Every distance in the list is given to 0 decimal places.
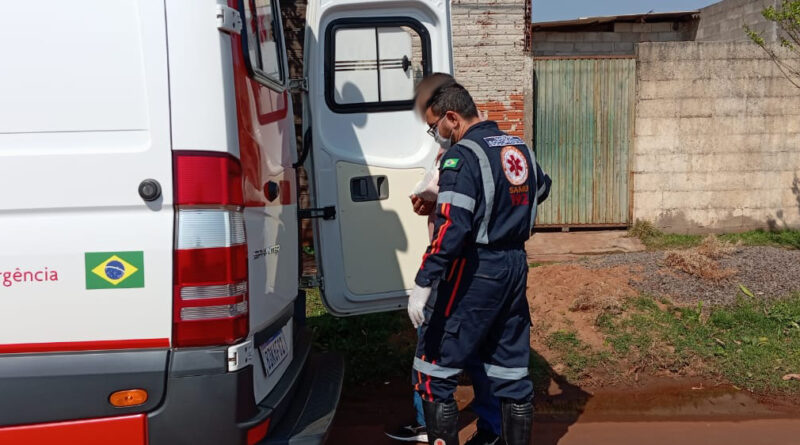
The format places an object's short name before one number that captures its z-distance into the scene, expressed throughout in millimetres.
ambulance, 2256
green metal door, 8516
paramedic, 2918
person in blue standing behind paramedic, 3326
